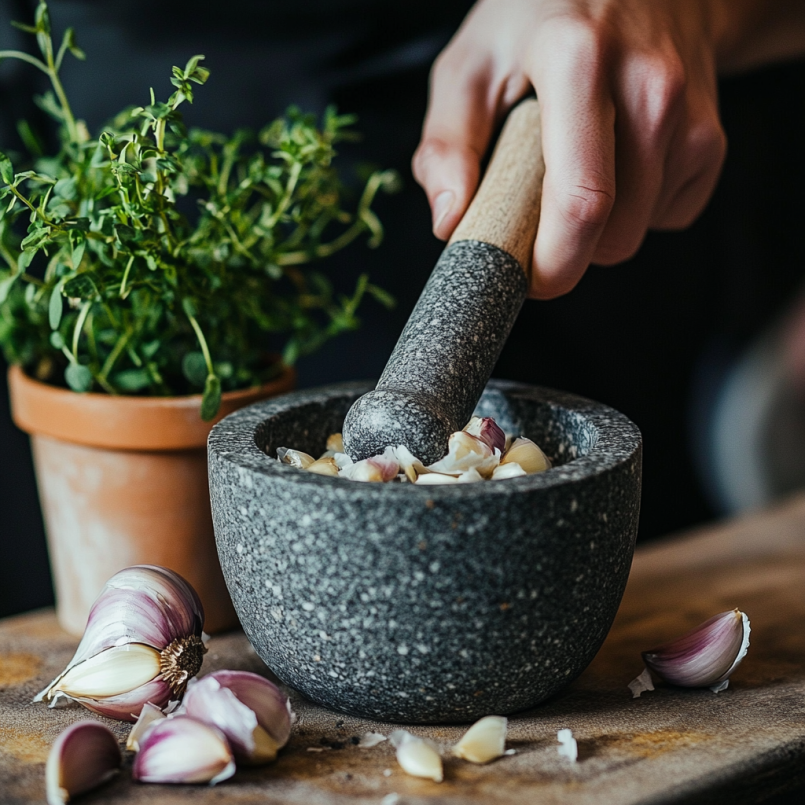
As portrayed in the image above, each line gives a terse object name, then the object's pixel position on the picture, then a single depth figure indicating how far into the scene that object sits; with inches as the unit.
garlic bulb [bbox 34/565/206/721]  21.7
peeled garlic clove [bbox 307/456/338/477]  21.9
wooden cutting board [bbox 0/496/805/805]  20.5
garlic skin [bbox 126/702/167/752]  21.1
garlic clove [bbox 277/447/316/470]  22.2
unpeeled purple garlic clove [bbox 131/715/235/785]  20.5
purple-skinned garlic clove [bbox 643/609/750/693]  22.6
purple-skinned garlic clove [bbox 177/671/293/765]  20.8
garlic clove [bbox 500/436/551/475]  22.2
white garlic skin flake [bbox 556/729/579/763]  21.0
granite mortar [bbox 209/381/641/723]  20.4
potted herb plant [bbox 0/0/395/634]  23.1
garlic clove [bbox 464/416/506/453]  22.5
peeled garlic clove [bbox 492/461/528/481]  21.5
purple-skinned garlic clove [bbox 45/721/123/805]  20.1
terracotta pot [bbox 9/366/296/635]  23.9
